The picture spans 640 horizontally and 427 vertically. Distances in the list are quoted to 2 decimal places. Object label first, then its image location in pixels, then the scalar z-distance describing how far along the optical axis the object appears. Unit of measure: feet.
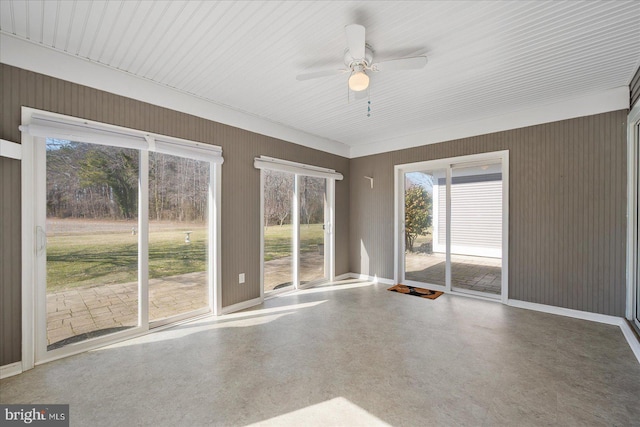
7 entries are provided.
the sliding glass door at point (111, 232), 7.68
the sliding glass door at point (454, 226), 13.93
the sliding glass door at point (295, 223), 13.73
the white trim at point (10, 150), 6.74
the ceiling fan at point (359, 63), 6.23
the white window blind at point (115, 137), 7.51
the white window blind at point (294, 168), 13.04
